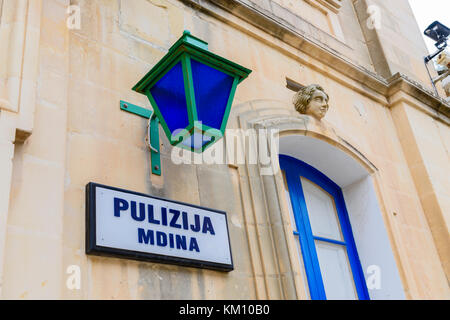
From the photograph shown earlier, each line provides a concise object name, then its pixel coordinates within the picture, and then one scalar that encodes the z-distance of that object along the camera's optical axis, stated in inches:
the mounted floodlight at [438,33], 324.8
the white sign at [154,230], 113.0
